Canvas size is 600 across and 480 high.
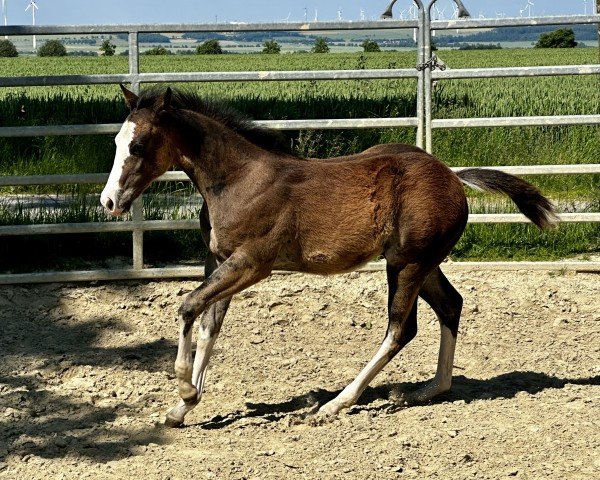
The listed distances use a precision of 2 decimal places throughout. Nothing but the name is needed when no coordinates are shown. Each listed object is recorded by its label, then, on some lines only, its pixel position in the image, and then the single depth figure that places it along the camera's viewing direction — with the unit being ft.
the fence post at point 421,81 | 25.91
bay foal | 17.74
